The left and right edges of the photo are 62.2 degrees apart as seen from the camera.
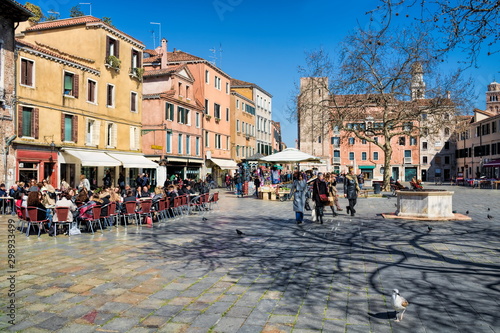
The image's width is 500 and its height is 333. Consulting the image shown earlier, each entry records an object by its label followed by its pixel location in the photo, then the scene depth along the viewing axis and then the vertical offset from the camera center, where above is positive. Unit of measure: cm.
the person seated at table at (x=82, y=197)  1118 -67
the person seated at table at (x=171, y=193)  1414 -70
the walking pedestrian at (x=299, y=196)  1227 -67
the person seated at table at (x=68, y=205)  1007 -81
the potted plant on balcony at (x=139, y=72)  2956 +726
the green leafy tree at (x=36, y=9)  3658 +1460
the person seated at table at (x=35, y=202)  1025 -72
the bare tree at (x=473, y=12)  644 +254
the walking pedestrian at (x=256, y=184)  2549 -65
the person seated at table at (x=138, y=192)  1427 -66
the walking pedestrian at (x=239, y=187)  2622 -86
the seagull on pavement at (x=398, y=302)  427 -133
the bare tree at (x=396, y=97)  2531 +488
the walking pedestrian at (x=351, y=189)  1433 -53
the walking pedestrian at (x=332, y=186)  1542 -46
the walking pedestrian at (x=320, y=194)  1221 -60
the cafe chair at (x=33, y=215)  989 -101
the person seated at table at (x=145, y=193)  1433 -69
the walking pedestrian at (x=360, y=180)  3306 -51
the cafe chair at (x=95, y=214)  1039 -105
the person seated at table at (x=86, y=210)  1057 -96
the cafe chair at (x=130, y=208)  1173 -99
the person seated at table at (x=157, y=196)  1295 -77
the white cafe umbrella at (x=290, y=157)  2273 +92
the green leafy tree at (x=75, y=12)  4231 +1663
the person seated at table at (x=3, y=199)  1551 -100
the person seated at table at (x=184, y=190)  1563 -64
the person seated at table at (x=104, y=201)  1098 -78
